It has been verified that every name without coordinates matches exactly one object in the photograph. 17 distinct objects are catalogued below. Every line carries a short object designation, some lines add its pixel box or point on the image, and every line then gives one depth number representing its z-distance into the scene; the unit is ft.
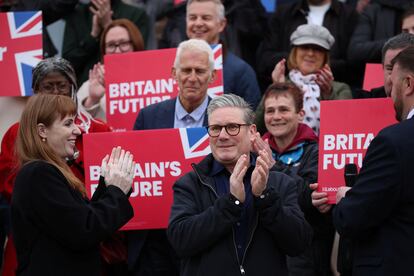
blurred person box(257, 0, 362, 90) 45.15
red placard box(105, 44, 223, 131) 38.77
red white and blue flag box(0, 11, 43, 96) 39.08
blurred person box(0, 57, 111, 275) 33.28
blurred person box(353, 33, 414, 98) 33.75
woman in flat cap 38.85
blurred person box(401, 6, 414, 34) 40.44
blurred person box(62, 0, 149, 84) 46.14
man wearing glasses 27.13
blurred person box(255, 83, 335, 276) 33.47
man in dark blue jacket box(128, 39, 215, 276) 35.81
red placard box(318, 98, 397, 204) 31.40
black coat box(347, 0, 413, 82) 44.51
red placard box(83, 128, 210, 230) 32.79
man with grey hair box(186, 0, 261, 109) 40.40
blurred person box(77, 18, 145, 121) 41.01
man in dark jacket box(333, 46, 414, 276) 26.07
